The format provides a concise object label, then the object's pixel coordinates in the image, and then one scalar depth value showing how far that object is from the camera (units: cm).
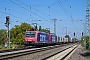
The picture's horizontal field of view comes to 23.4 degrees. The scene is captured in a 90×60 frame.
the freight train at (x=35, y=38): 4094
